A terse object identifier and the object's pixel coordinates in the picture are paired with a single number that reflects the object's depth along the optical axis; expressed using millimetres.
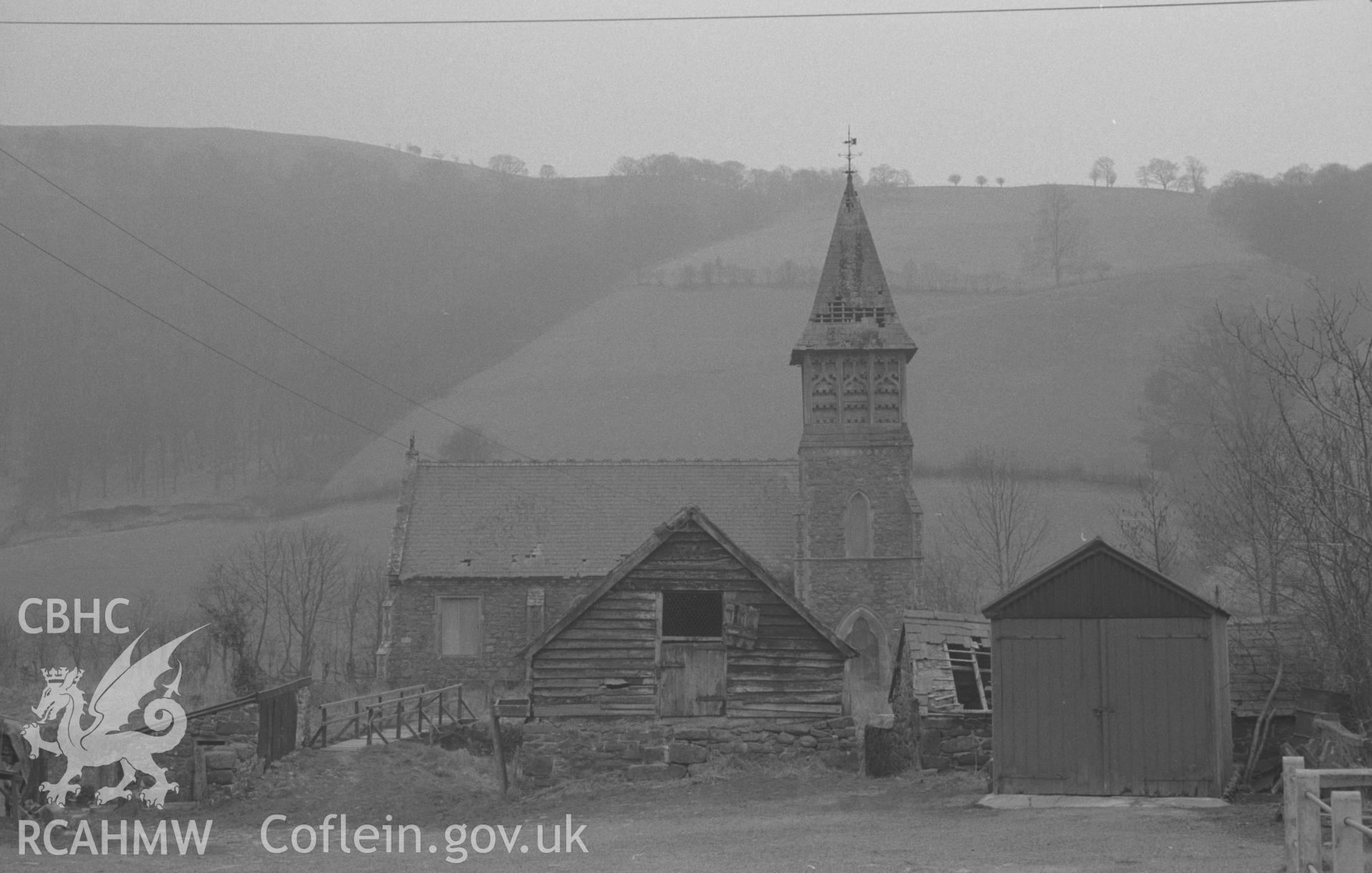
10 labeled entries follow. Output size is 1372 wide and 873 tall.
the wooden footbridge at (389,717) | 31812
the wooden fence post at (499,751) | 26625
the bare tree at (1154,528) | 43156
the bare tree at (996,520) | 62344
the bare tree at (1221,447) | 32219
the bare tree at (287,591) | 60000
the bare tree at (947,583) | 59906
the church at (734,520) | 47000
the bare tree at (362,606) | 63500
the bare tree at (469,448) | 97062
